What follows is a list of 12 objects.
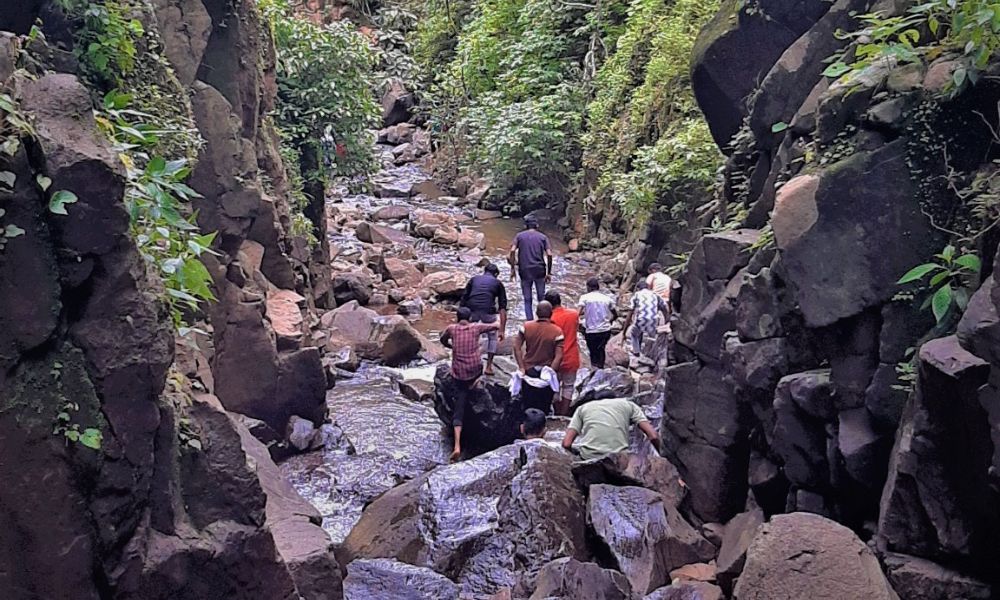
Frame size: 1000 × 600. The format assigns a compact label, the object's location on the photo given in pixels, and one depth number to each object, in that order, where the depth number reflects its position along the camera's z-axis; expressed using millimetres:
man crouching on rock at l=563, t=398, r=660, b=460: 8297
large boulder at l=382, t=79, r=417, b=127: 33250
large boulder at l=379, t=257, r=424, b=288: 17438
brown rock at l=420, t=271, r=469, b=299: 16766
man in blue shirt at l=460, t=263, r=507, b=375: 11447
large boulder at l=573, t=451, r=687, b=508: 7969
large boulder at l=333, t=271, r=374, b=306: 15961
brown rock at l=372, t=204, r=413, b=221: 23031
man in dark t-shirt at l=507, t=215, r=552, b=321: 13570
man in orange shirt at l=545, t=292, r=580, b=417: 10680
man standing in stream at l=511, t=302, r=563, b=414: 10227
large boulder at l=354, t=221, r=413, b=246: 20406
